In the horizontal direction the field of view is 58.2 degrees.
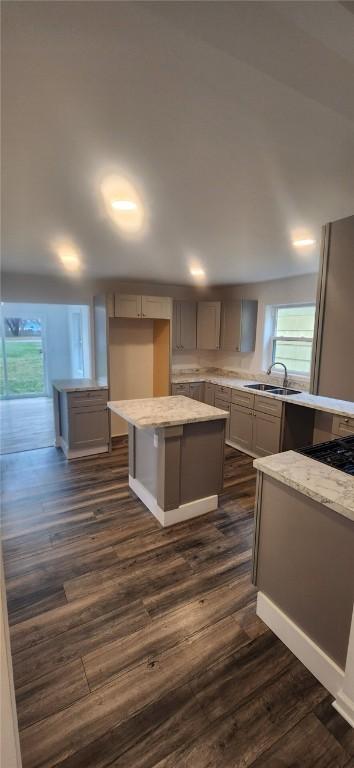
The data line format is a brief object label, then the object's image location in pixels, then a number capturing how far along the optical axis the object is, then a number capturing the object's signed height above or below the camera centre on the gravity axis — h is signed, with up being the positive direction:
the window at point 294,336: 4.20 +0.03
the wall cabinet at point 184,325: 5.12 +0.19
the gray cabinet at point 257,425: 3.73 -1.10
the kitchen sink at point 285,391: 3.99 -0.67
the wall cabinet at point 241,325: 4.75 +0.19
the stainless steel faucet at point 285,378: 4.24 -0.52
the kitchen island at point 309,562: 1.37 -1.08
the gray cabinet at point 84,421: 4.07 -1.13
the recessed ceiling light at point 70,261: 3.27 +0.80
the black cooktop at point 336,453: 1.70 -0.66
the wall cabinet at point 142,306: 4.31 +0.41
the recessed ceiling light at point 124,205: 2.05 +0.85
